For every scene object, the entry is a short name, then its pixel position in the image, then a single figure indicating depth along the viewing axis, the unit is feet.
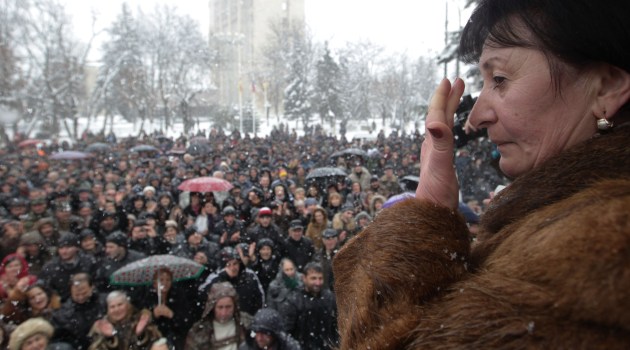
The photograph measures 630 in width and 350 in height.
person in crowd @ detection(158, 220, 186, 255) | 20.26
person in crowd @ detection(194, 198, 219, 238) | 24.35
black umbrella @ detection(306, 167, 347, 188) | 36.24
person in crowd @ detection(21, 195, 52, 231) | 24.80
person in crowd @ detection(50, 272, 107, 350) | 12.43
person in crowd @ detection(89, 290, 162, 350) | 11.71
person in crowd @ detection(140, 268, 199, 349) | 14.01
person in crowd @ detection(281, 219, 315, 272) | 19.65
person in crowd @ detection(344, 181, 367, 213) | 28.85
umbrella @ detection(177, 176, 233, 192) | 29.99
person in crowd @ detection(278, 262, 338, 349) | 14.21
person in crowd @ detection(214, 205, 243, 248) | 21.79
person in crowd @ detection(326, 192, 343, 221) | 27.67
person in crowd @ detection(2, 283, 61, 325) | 12.67
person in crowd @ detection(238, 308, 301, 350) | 12.04
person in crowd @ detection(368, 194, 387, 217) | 25.01
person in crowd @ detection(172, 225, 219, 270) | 19.07
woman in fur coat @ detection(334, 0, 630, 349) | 2.25
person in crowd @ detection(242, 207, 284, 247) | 20.98
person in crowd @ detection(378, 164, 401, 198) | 33.96
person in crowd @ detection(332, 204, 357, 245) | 21.99
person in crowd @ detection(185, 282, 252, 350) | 12.29
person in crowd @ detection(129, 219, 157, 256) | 20.43
